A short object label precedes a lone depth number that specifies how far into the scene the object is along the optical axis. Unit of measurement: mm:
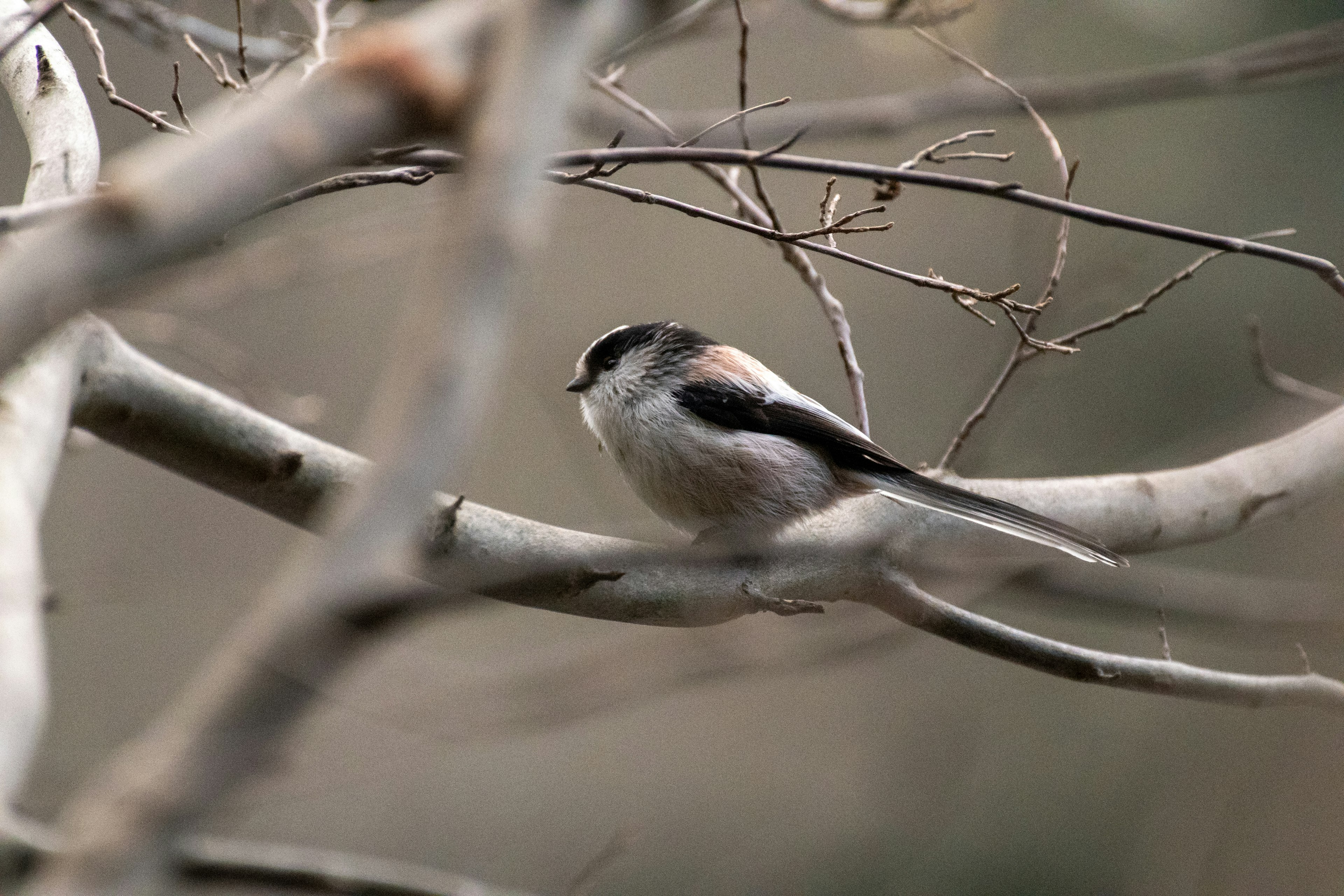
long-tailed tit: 5785
